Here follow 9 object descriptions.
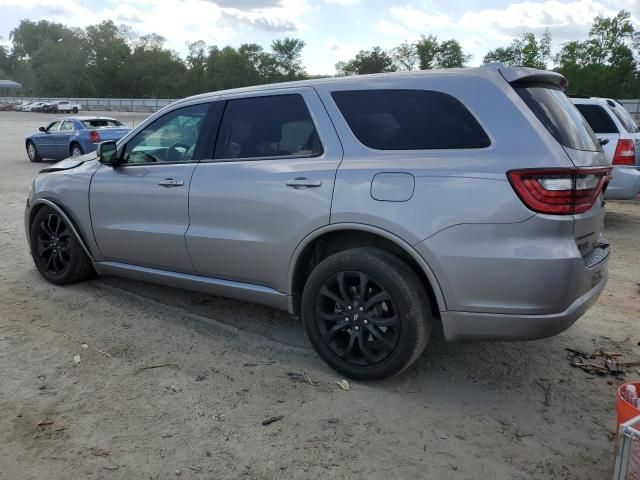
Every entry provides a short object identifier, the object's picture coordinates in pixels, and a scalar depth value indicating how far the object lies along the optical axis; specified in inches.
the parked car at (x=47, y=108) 2278.5
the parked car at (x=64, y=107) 2268.7
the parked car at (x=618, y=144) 311.4
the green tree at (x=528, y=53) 2396.7
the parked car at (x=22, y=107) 2501.2
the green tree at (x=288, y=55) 3526.1
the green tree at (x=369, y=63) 3048.7
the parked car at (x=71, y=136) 612.4
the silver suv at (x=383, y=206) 113.0
